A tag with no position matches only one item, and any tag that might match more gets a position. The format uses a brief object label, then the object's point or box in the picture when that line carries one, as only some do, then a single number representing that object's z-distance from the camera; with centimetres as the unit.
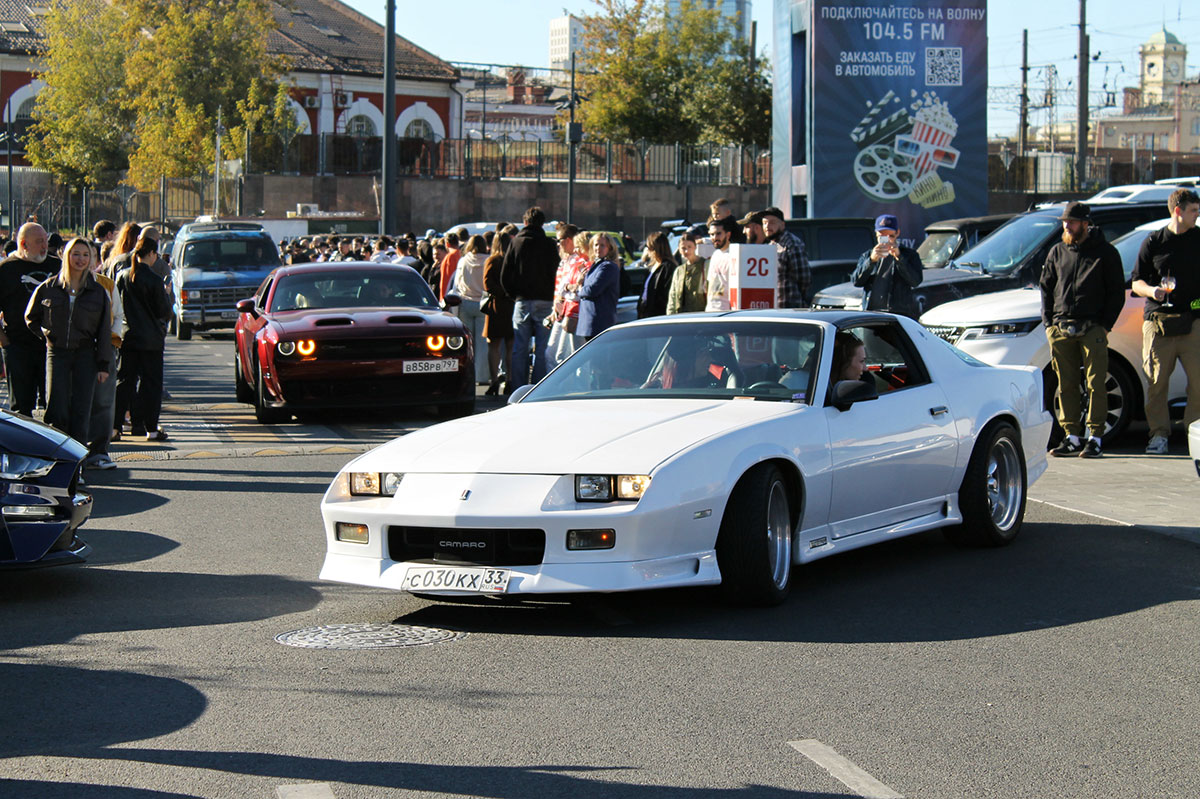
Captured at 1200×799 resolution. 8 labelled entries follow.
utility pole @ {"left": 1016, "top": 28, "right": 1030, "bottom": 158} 6914
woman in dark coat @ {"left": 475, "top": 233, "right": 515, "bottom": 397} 1688
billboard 2906
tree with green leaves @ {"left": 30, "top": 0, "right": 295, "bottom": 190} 5603
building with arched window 7256
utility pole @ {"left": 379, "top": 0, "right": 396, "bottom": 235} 2445
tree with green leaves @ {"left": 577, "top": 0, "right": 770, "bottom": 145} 6412
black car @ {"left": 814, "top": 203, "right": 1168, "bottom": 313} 1555
